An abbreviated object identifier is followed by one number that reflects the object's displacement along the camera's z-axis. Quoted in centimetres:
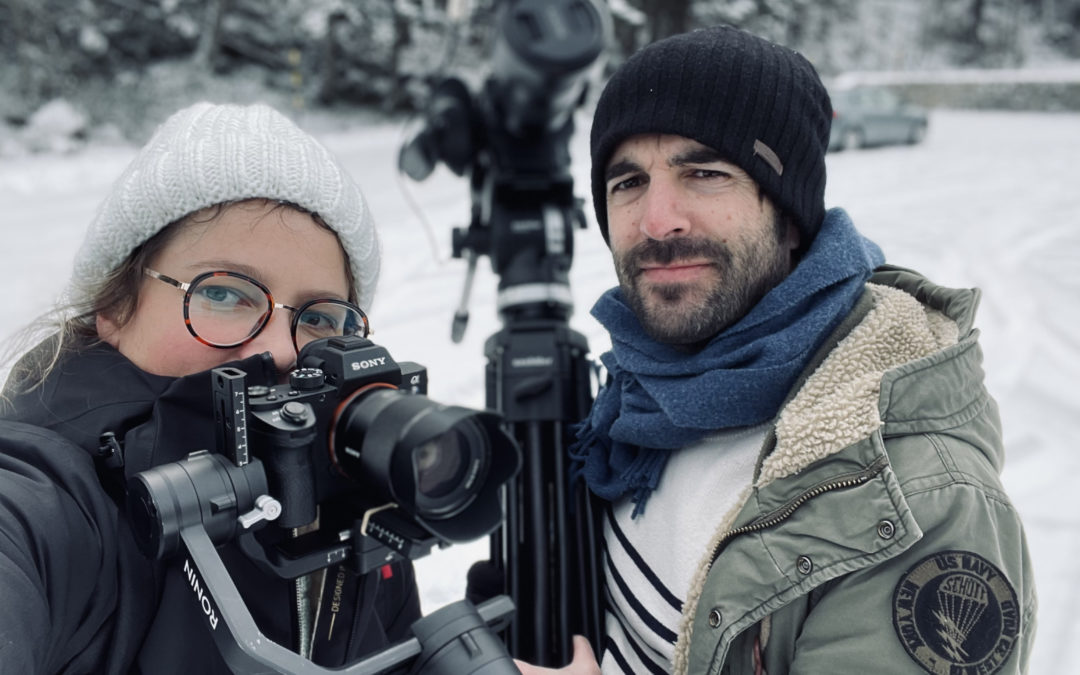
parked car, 1156
